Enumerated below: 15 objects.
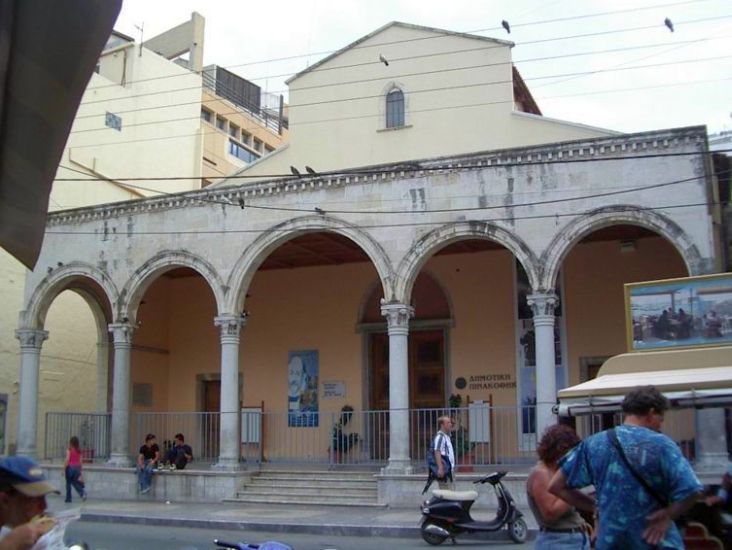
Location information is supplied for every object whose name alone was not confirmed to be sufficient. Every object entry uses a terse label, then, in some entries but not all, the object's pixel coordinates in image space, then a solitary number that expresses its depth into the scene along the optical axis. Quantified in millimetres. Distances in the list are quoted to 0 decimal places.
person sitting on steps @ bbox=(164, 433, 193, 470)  19188
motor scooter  12617
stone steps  17453
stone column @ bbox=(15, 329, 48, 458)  20625
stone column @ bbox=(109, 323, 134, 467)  19922
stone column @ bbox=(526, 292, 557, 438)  16062
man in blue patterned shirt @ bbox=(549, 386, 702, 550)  4230
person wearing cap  3336
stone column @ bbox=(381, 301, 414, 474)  16953
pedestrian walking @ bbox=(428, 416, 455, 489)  14070
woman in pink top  18406
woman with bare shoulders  5426
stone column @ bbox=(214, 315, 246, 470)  18562
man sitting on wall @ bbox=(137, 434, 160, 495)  19141
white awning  8086
